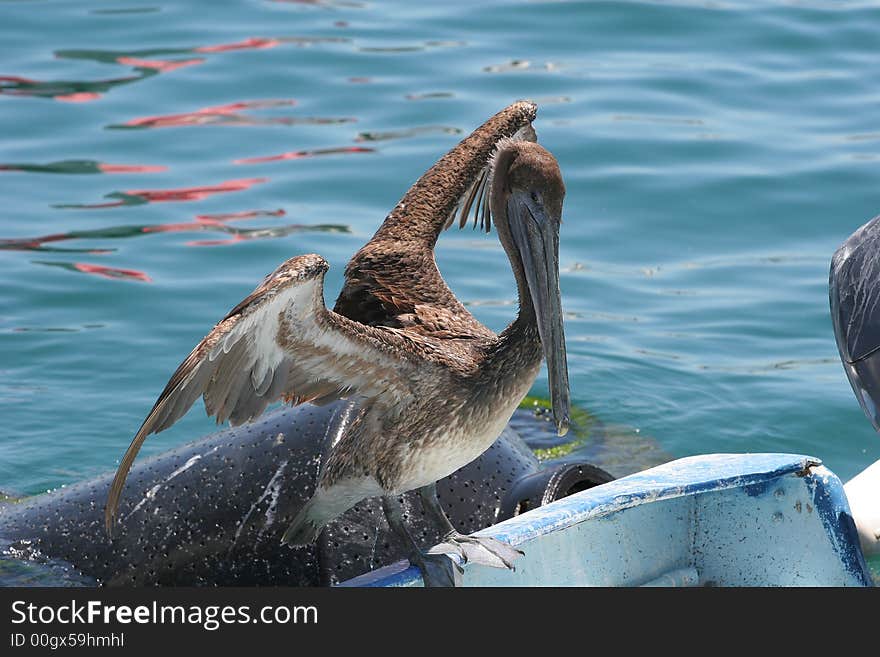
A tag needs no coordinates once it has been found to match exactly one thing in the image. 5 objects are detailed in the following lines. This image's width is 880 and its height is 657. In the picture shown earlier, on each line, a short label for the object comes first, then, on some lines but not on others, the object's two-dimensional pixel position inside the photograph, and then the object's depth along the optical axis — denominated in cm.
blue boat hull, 763
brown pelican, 678
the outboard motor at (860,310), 578
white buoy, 849
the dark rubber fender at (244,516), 887
